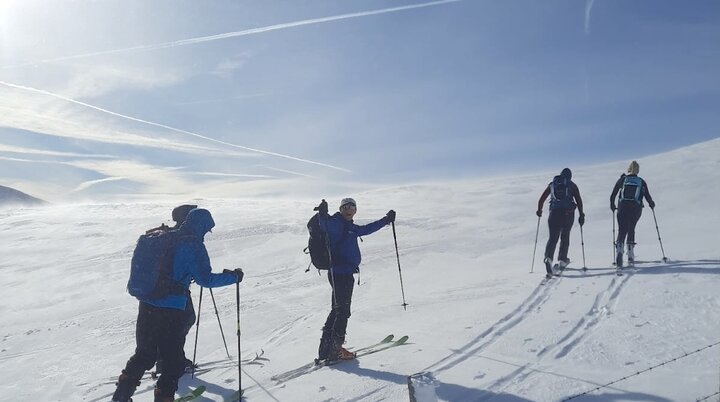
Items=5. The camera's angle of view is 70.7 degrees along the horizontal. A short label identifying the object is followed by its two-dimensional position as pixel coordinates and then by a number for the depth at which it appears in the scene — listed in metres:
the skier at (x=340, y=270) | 6.15
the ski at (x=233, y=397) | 5.39
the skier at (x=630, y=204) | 9.70
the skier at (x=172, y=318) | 4.68
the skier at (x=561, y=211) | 9.70
